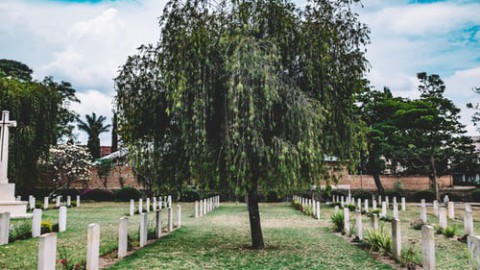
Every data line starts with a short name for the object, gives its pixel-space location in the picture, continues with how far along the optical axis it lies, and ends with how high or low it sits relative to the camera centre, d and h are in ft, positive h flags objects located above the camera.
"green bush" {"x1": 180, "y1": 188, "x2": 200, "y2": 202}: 149.48 -5.86
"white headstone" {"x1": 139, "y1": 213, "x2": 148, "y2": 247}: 42.30 -4.61
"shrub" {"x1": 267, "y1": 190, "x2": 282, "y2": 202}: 153.65 -6.62
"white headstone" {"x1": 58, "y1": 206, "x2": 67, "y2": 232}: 54.29 -4.90
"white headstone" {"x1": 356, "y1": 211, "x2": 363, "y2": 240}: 46.68 -4.89
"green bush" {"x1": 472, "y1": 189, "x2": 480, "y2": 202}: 145.38 -5.38
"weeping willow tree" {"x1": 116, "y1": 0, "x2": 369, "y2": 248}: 33.91 +6.17
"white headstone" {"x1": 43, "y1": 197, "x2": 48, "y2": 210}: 102.84 -5.68
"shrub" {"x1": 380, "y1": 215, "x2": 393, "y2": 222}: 72.37 -6.24
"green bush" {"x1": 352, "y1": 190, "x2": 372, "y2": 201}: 147.33 -5.34
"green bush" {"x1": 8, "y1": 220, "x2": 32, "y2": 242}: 45.65 -5.35
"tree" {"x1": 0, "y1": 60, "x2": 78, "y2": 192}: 87.92 +10.55
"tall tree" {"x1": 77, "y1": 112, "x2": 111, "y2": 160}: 200.13 +21.71
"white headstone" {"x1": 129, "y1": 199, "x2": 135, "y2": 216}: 88.52 -5.83
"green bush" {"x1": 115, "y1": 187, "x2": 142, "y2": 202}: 147.64 -5.07
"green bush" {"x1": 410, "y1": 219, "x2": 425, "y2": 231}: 61.02 -6.09
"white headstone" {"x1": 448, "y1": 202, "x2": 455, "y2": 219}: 76.48 -5.27
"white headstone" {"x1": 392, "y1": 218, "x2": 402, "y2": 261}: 34.15 -4.42
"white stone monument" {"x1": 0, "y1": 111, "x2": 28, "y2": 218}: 72.13 -1.11
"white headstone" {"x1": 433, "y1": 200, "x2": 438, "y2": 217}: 77.88 -5.02
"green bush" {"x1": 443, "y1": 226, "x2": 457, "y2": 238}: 50.16 -5.71
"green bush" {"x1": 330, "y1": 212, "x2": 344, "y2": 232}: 58.05 -5.45
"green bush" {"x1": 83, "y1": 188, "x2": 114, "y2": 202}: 151.02 -5.50
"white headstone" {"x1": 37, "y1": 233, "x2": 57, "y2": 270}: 22.40 -3.53
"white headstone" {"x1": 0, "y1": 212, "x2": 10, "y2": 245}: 42.63 -4.43
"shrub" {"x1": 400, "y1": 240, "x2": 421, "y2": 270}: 30.35 -5.59
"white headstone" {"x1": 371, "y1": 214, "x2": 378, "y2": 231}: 44.43 -4.12
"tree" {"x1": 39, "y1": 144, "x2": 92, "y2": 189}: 139.85 +3.65
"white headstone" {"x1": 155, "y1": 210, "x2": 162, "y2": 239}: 49.03 -4.85
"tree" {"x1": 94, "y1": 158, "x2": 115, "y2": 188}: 154.71 +3.35
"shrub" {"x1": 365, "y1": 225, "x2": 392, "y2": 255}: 37.64 -5.13
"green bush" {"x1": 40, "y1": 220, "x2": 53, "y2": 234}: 51.37 -5.31
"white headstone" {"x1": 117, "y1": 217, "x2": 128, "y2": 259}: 35.50 -4.46
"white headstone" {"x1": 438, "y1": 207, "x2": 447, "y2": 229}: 55.21 -4.78
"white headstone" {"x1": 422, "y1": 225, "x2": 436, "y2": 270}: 27.88 -4.05
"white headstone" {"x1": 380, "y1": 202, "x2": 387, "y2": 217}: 77.07 -5.37
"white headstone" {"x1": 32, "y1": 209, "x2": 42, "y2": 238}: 47.85 -4.64
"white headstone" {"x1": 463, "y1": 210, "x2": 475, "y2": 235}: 49.34 -4.70
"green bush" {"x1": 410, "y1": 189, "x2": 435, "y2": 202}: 149.18 -5.49
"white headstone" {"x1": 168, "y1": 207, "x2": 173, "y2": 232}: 56.87 -5.00
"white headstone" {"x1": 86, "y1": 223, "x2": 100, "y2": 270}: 28.07 -4.11
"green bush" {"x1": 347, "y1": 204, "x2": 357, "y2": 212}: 99.67 -6.35
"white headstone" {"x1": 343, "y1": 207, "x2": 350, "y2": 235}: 54.64 -4.89
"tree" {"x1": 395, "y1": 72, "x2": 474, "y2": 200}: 121.49 +12.72
